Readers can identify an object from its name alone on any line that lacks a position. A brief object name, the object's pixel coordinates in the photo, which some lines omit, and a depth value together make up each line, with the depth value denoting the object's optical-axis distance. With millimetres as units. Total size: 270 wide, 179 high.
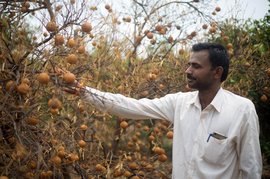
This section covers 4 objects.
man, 1672
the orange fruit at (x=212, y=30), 3338
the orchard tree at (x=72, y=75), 1554
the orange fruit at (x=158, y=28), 3287
